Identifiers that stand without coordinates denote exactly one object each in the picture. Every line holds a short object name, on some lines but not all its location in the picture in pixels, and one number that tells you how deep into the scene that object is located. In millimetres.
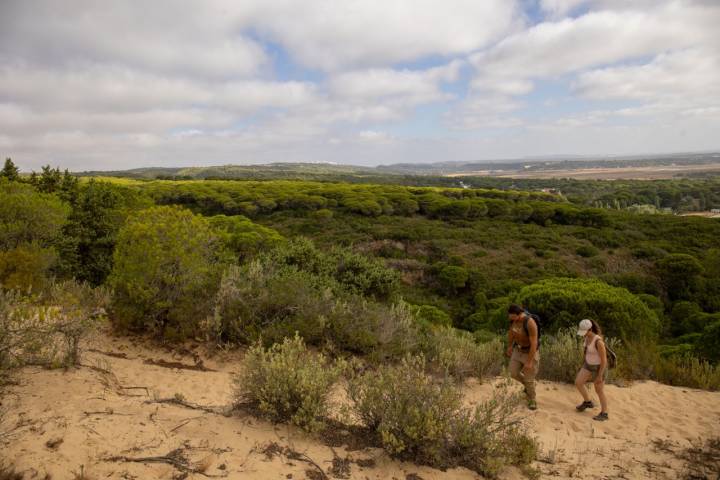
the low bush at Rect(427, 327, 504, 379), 6699
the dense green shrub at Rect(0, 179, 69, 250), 9977
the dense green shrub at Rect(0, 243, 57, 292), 7954
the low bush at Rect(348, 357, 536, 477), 3779
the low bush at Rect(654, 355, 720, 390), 6832
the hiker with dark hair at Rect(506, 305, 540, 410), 5738
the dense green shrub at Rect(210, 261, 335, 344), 6934
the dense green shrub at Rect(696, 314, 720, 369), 9233
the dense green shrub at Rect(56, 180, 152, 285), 11695
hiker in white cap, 5692
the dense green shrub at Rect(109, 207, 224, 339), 6973
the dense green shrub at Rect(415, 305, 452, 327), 14308
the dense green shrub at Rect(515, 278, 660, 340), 10895
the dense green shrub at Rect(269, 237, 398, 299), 11031
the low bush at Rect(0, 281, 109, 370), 4207
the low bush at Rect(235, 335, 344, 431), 4062
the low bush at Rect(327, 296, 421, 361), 7004
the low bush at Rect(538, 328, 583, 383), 6891
